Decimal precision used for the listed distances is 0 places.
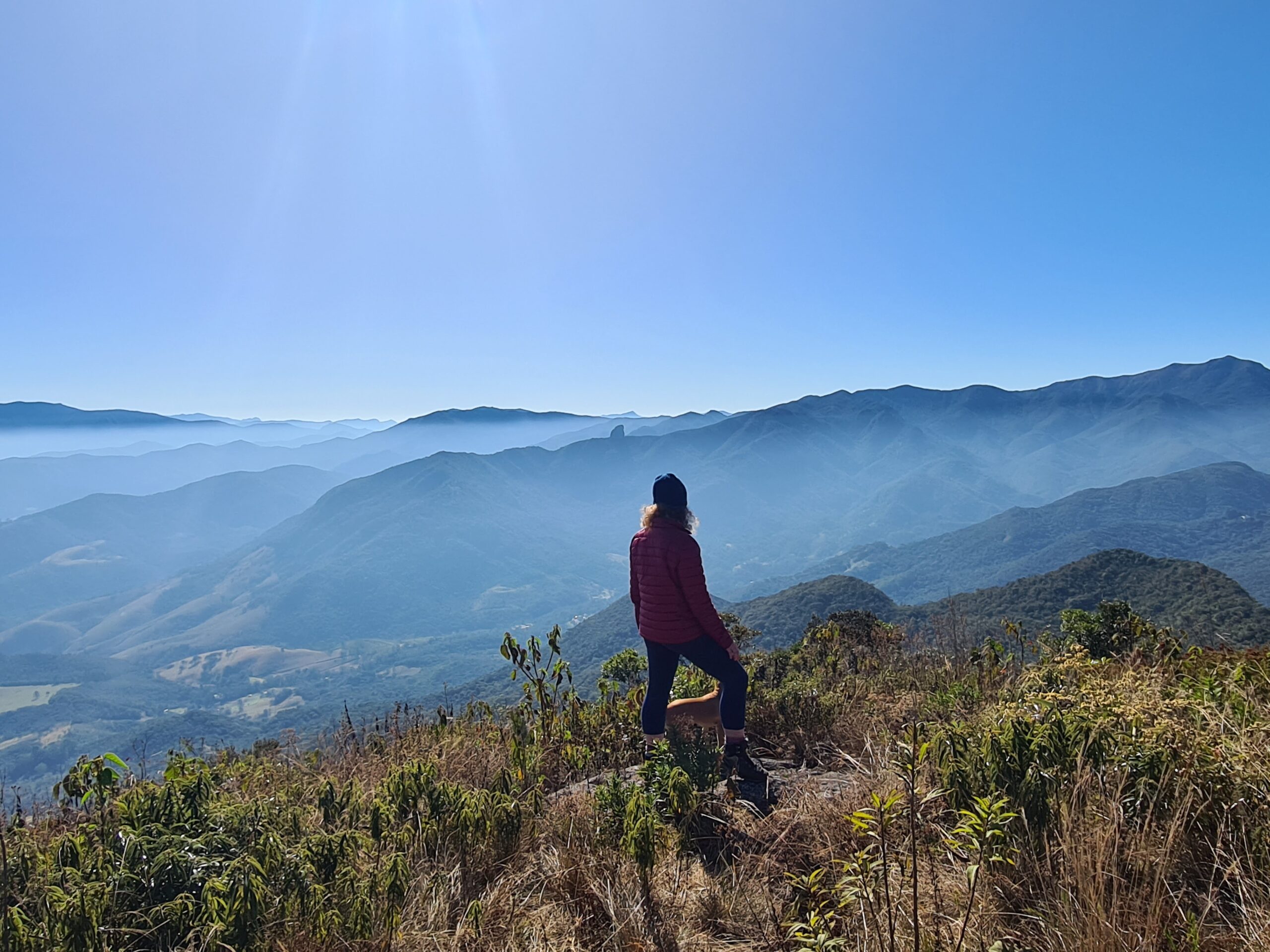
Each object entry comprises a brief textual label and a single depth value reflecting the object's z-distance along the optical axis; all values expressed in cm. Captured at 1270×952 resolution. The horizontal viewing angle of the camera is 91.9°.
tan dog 390
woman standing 368
